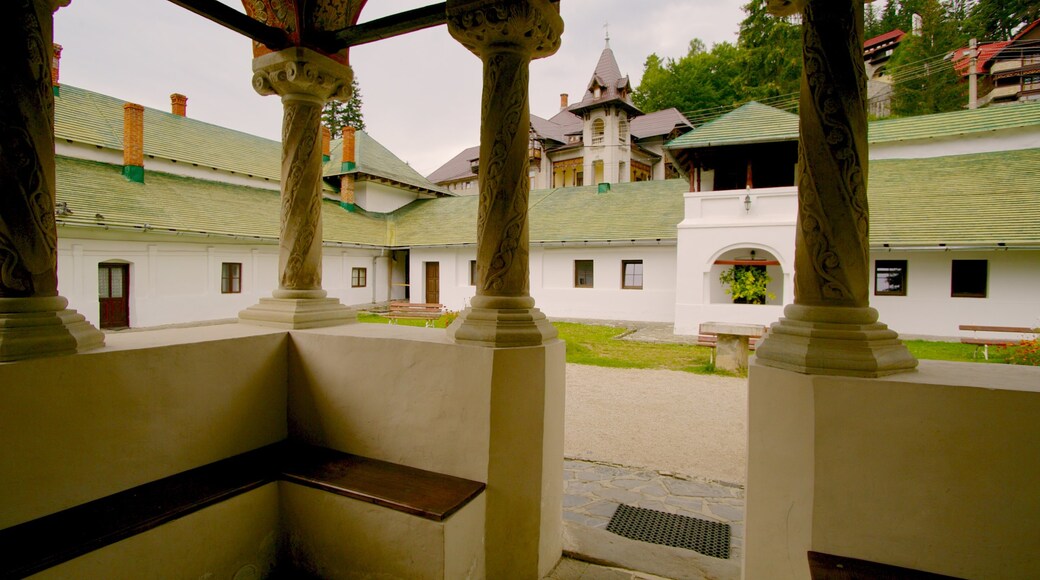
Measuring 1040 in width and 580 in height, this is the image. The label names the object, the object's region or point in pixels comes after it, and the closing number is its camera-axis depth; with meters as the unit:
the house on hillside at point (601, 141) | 30.94
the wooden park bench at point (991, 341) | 9.82
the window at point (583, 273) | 18.27
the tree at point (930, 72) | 27.98
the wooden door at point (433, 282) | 21.04
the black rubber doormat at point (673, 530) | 2.99
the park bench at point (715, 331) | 9.07
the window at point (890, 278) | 13.45
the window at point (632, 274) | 17.30
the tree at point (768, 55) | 27.72
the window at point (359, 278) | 20.80
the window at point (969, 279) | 12.68
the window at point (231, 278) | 15.94
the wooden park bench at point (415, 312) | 14.88
